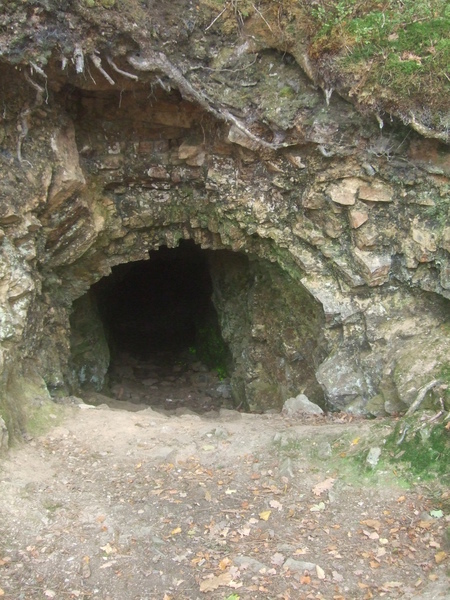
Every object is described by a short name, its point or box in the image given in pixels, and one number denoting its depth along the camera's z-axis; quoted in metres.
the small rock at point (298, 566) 3.58
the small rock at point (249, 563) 3.62
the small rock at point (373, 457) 4.48
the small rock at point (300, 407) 6.26
